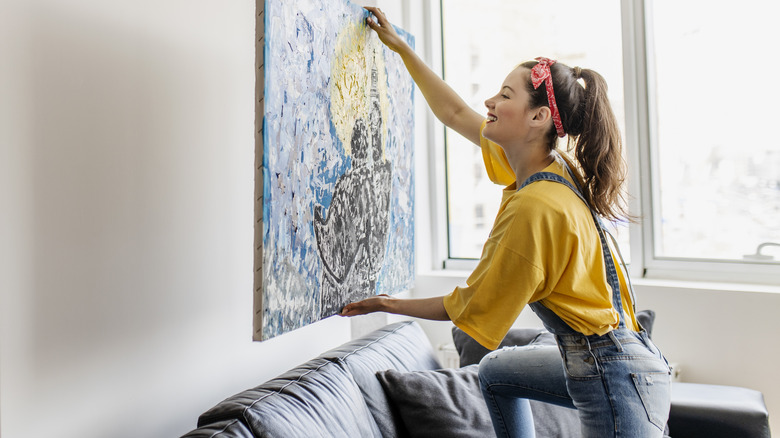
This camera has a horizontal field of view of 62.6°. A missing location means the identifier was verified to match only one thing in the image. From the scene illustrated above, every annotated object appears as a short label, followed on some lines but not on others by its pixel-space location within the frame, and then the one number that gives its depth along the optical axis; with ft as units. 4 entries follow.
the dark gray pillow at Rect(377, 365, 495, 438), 5.98
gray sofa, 4.69
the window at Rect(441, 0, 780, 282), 8.63
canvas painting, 4.74
